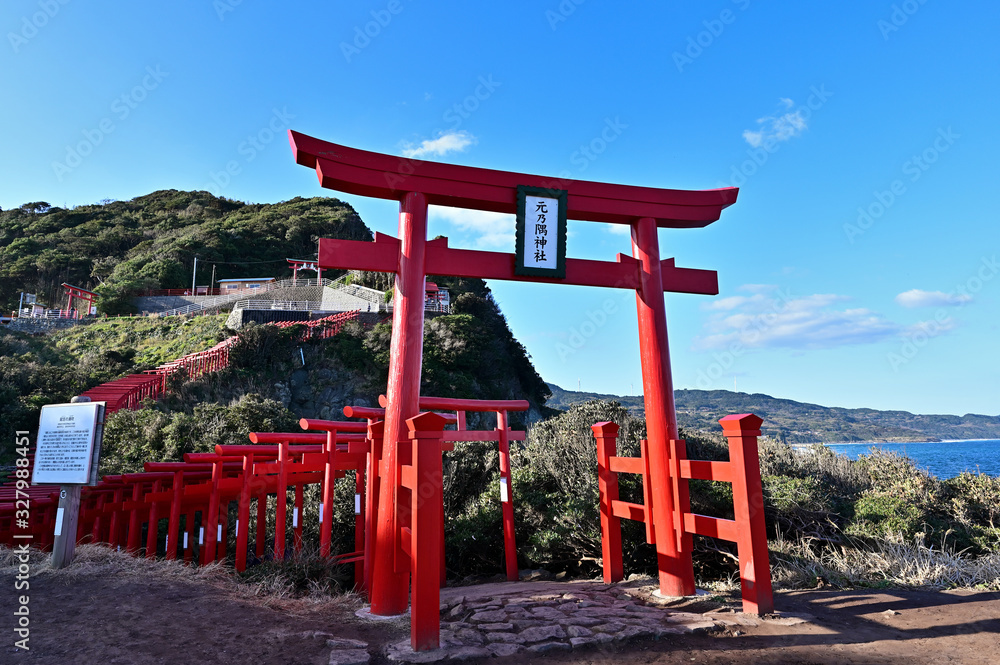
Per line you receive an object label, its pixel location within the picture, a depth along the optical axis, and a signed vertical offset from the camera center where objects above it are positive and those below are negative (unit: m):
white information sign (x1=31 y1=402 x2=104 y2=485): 5.34 -0.15
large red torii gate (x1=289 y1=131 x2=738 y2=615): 5.32 +1.79
